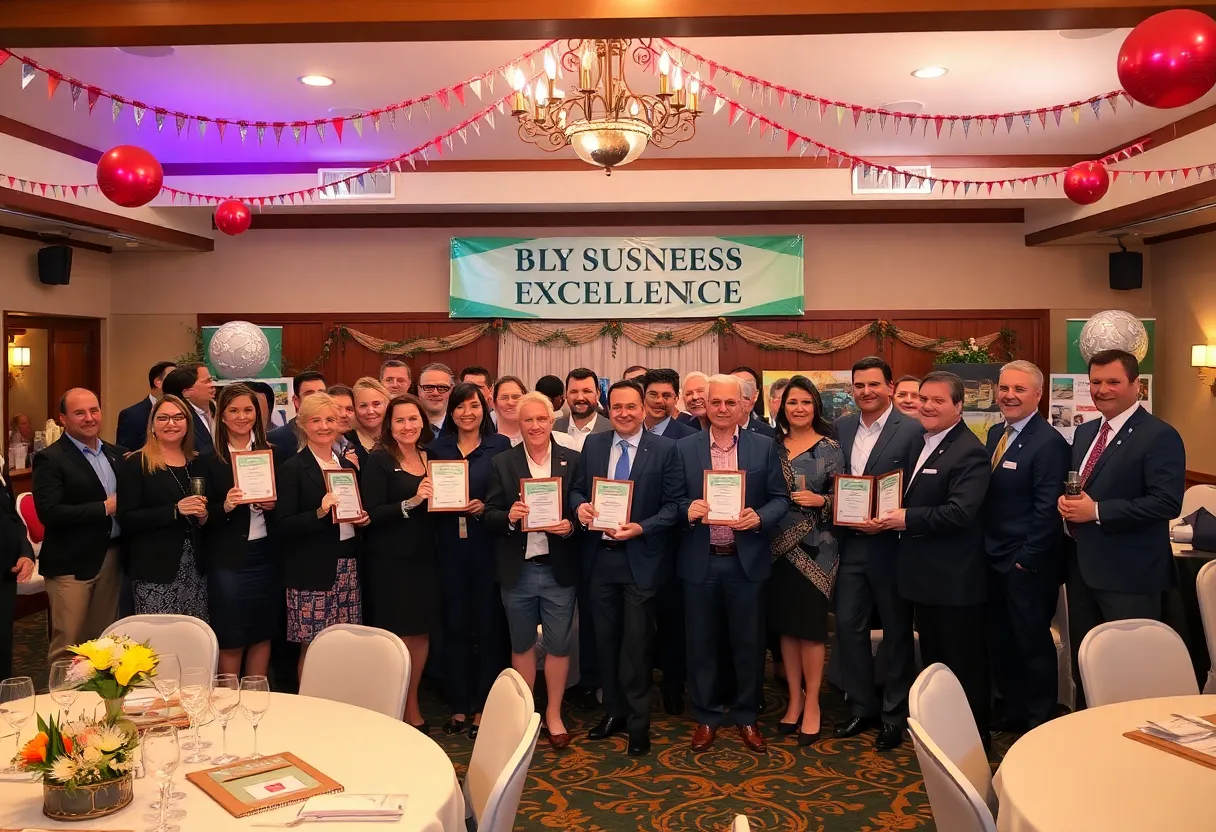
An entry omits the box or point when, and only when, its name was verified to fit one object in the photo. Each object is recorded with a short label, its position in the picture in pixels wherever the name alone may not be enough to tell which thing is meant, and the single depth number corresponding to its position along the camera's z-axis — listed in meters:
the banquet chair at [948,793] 2.26
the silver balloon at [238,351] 8.77
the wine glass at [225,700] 2.54
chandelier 5.24
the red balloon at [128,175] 5.39
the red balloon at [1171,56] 3.02
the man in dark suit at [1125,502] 4.36
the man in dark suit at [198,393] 6.03
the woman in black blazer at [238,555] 4.59
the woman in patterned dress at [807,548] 4.79
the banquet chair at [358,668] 3.30
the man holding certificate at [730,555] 4.60
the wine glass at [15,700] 2.52
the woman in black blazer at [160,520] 4.54
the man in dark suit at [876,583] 4.75
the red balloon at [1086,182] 6.84
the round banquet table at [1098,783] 2.27
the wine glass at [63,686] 2.51
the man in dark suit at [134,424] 6.35
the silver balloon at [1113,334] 8.94
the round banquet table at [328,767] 2.25
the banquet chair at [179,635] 3.56
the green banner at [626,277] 10.09
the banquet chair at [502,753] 2.38
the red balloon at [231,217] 7.97
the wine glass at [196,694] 2.52
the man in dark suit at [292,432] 5.80
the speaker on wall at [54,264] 9.09
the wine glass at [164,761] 2.21
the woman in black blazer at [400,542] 4.73
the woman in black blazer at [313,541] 4.60
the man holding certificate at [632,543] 4.68
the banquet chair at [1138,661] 3.37
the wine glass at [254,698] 2.53
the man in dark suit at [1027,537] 4.59
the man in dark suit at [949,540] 4.48
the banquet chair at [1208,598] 4.10
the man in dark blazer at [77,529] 4.76
